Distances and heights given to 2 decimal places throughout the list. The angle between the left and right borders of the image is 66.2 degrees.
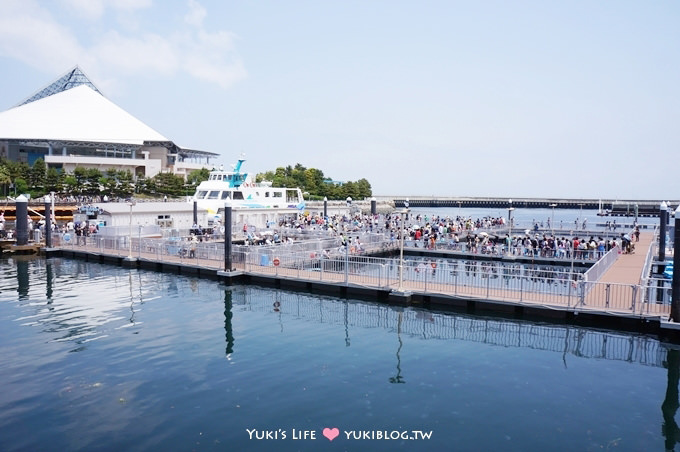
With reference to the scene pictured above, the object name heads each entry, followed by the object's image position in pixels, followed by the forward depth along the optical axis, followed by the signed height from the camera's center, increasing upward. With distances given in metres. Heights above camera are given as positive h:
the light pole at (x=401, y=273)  24.38 -3.62
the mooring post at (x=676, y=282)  18.39 -2.90
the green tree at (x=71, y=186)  69.88 +0.91
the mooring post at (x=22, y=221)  39.04 -2.21
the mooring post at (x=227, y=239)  29.27 -2.54
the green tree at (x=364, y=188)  125.99 +2.04
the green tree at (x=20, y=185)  68.00 +0.94
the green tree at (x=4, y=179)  65.25 +1.68
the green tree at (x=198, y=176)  95.36 +3.40
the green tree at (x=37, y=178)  70.44 +1.94
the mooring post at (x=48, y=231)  38.41 -2.84
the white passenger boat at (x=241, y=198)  53.75 -0.33
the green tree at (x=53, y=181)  69.12 +1.54
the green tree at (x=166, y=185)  80.38 +1.40
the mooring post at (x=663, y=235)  37.41 -2.63
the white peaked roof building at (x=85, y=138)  90.19 +10.15
